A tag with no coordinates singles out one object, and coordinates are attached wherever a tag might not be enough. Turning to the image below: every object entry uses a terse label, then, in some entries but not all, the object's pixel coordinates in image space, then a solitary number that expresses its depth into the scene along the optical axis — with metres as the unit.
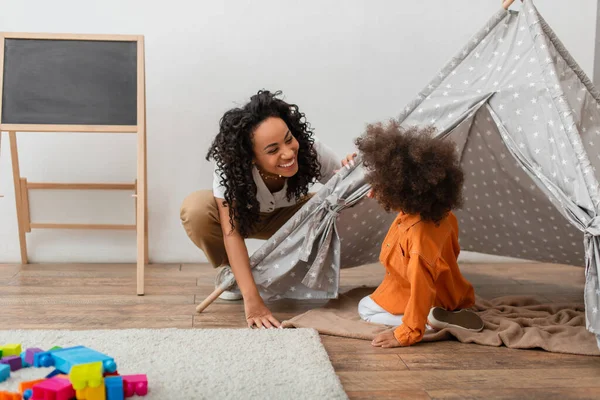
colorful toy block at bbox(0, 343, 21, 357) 1.99
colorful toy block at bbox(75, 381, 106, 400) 1.68
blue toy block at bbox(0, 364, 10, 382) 1.87
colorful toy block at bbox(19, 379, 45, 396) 1.73
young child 2.20
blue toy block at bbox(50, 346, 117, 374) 1.80
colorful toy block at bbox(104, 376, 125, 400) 1.72
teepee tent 2.16
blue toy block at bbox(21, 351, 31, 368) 1.97
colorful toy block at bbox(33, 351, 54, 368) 1.93
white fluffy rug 1.83
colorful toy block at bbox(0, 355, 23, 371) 1.94
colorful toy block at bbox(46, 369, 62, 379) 1.82
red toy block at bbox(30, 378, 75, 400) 1.67
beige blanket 2.24
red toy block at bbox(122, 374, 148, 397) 1.77
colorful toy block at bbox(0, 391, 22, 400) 1.69
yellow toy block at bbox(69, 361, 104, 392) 1.68
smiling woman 2.56
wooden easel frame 2.89
